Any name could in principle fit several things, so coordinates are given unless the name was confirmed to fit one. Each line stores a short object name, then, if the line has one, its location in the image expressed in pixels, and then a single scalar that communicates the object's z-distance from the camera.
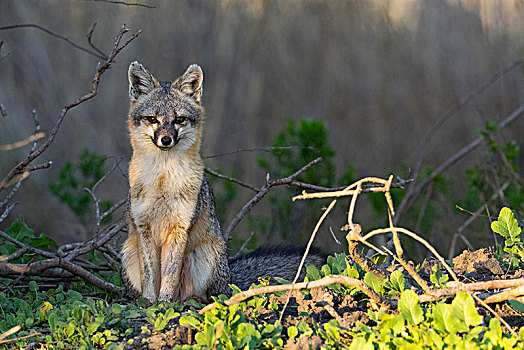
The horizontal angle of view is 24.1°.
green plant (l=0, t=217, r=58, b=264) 11.72
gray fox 9.82
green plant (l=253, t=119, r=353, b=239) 15.55
